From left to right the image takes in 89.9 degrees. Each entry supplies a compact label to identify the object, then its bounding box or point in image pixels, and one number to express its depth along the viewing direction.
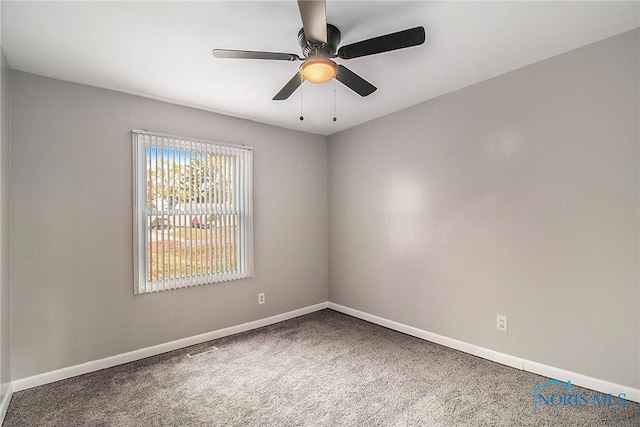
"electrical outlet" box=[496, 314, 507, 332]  2.72
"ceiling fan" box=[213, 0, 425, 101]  1.62
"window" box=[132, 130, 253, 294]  3.02
